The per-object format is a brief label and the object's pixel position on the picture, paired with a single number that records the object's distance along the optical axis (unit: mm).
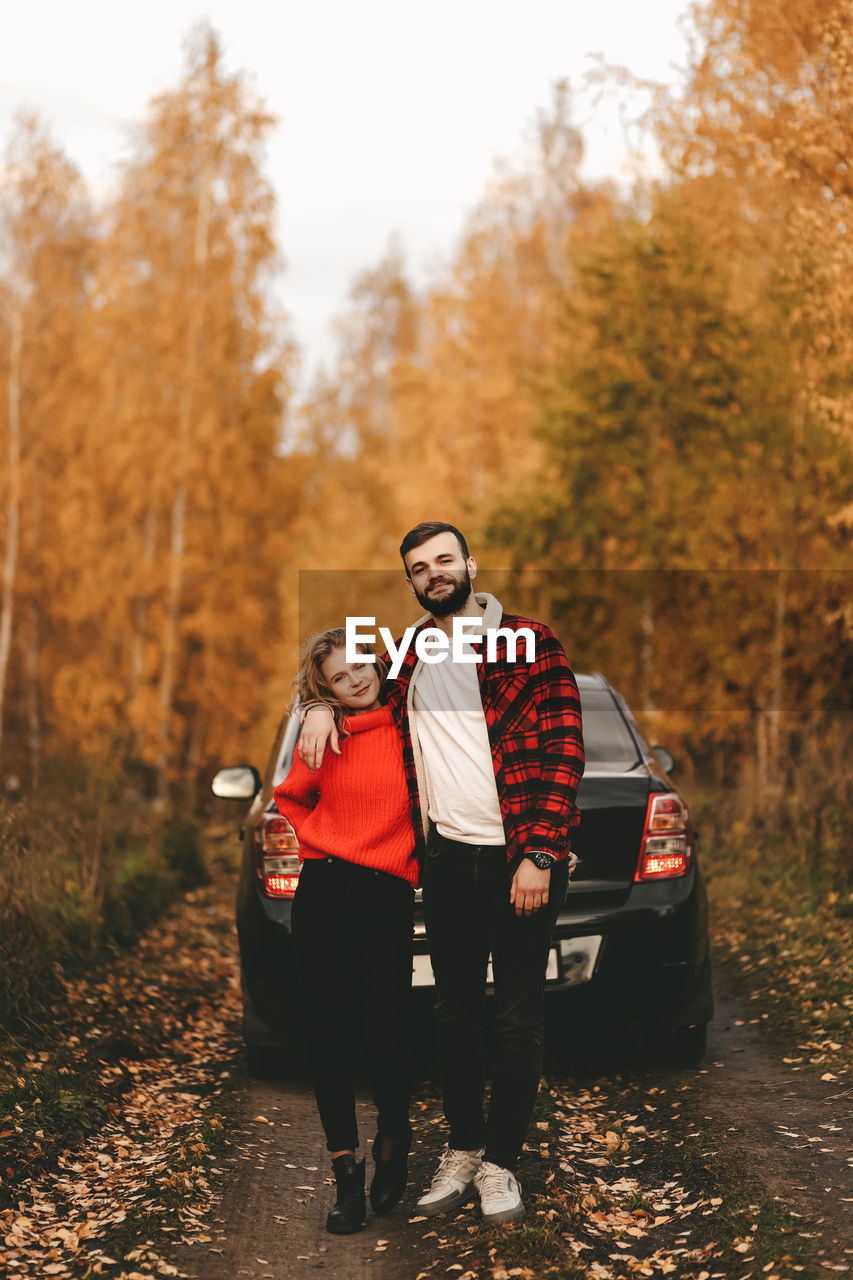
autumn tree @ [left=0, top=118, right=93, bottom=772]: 28297
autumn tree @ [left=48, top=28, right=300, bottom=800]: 25969
